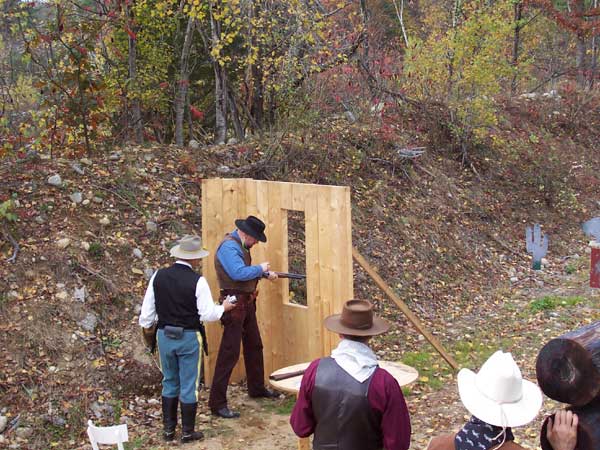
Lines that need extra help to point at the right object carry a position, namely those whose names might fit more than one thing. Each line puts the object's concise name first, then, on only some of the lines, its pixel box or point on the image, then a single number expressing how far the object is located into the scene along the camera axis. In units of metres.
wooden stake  6.79
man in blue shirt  6.93
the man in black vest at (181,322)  6.22
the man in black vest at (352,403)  4.07
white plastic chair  4.45
